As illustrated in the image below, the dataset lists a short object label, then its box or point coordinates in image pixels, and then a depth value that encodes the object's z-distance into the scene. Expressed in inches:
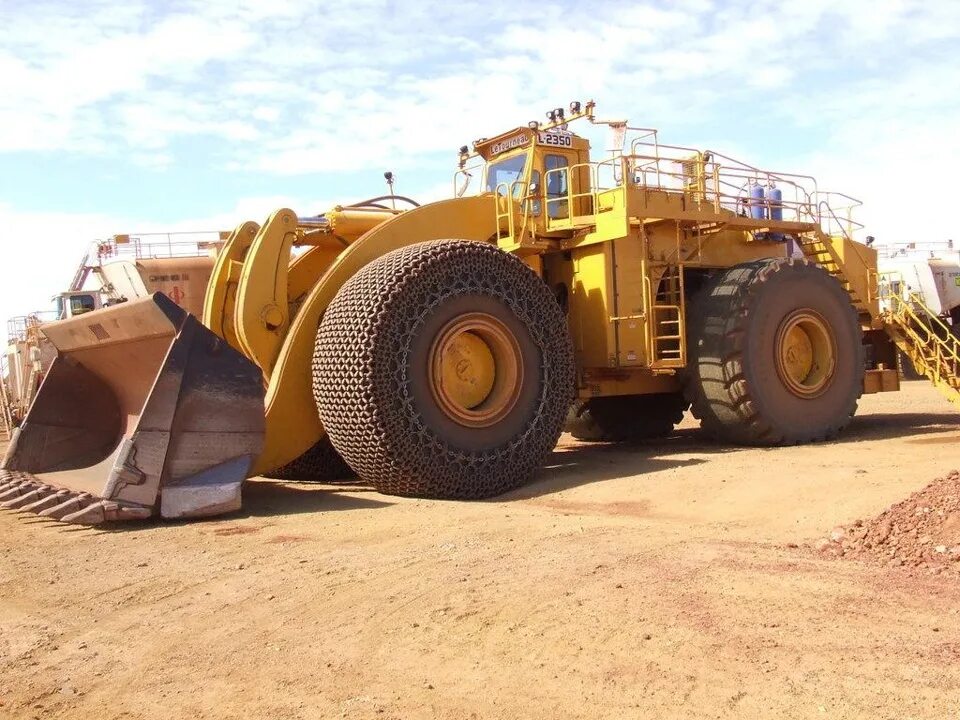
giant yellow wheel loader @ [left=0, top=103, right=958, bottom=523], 288.2
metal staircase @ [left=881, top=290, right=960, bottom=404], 479.2
